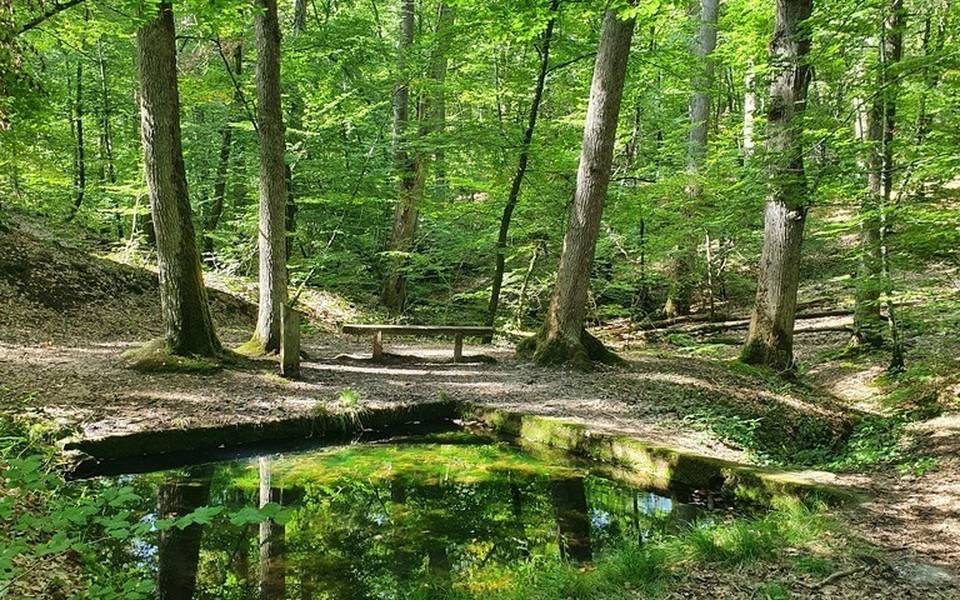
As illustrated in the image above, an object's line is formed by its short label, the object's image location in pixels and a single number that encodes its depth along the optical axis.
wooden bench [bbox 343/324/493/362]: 10.28
